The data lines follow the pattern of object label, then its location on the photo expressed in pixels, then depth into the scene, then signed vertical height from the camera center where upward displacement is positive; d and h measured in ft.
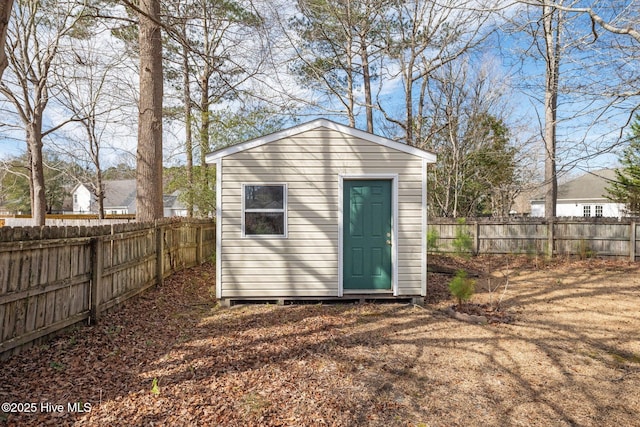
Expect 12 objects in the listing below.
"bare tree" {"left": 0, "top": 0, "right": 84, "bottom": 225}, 29.22 +13.74
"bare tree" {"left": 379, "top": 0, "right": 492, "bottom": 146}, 35.60 +19.41
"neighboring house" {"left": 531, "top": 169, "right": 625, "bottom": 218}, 84.84 +5.92
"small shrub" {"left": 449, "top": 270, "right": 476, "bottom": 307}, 18.31 -3.67
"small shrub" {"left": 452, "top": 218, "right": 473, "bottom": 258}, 38.99 -2.41
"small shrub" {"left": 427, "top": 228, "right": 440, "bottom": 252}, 40.27 -2.32
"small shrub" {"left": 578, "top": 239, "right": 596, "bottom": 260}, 34.95 -3.01
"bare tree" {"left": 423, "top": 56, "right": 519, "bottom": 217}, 50.39 +11.81
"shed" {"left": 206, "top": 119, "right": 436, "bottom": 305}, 20.01 +0.54
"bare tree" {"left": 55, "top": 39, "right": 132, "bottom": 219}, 37.27 +14.98
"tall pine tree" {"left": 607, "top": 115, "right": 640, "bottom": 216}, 56.87 +5.49
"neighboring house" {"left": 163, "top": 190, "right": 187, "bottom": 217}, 128.89 +4.24
